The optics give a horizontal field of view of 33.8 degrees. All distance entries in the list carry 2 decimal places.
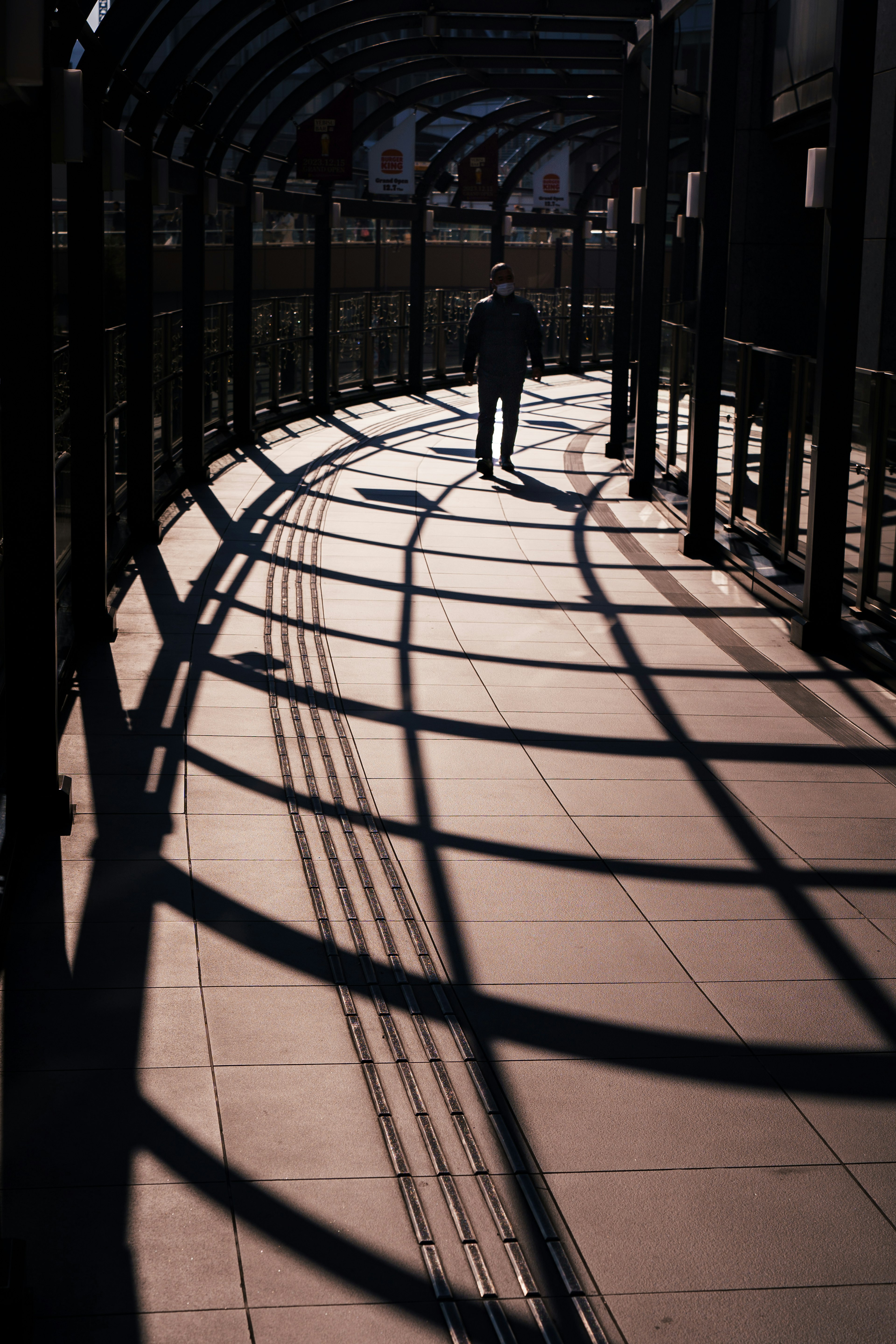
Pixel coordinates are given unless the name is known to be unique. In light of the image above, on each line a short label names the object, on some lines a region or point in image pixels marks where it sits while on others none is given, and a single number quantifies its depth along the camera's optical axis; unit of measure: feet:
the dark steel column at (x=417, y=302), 73.67
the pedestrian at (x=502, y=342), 46.32
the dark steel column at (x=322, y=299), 62.59
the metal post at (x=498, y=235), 82.07
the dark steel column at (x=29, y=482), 16.78
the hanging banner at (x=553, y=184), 85.20
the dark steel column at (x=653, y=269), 42.88
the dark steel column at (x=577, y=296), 92.63
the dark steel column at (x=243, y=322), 53.01
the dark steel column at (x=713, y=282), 33.24
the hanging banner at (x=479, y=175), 77.92
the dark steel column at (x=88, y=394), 25.21
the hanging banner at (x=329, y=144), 58.08
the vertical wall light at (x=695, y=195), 35.55
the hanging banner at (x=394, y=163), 66.54
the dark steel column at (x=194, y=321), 44.27
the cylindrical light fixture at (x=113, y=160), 27.20
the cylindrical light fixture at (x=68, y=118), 17.90
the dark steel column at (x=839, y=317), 25.22
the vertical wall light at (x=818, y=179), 26.00
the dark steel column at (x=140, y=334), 34.06
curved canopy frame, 29.86
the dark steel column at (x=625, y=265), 49.19
